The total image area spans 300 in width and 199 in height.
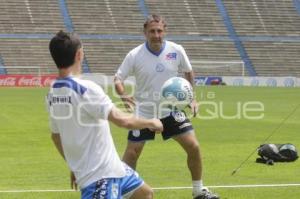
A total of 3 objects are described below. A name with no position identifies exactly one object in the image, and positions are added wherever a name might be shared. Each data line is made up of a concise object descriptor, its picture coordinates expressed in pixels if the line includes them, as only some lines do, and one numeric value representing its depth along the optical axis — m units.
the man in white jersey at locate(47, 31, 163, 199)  10.37
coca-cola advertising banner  103.55
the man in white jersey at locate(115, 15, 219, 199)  18.14
